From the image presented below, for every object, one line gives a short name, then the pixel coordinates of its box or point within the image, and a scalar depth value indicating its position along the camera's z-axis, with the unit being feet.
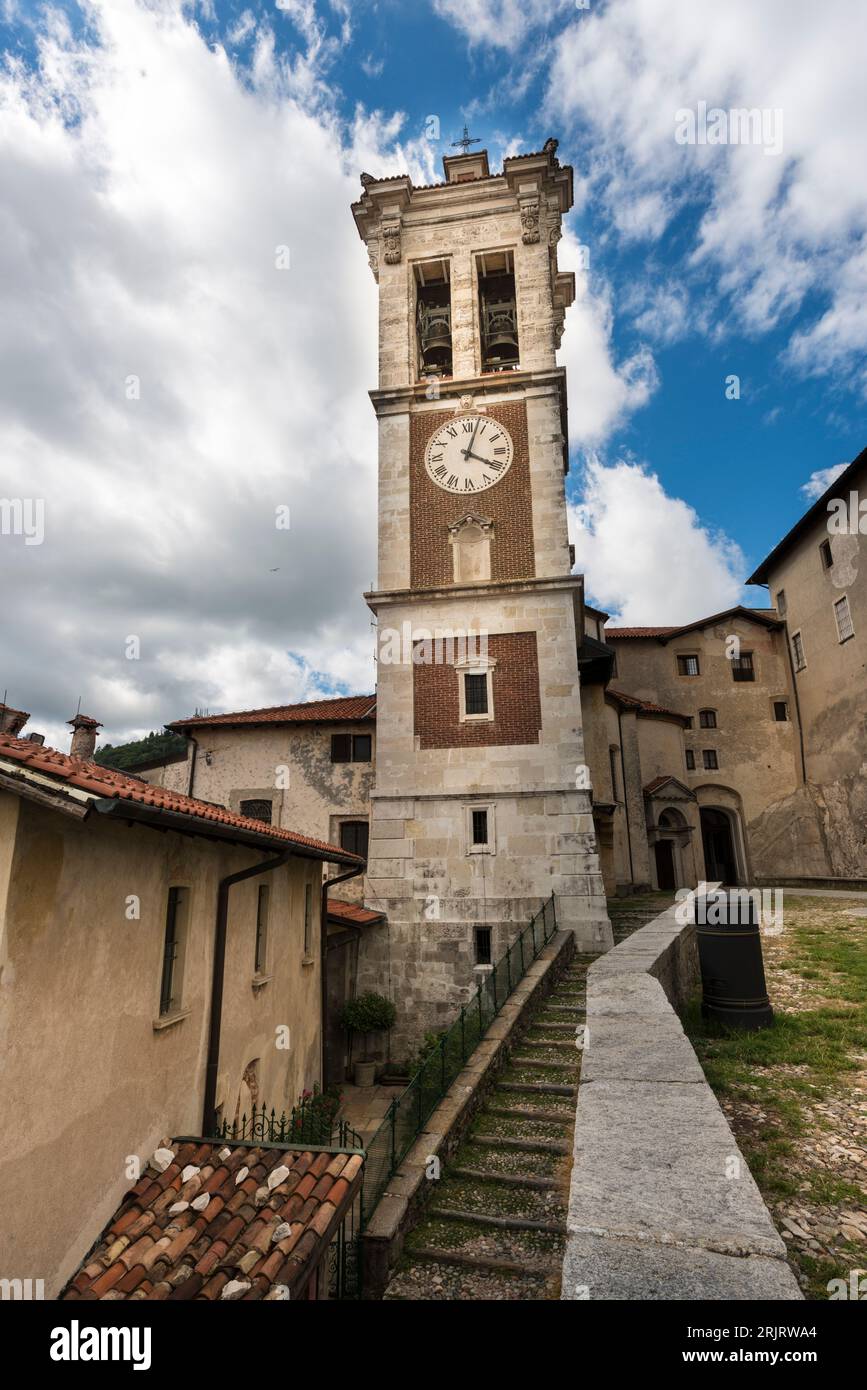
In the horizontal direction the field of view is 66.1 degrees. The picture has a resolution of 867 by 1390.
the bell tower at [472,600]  54.49
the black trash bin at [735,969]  28.02
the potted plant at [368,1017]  52.01
